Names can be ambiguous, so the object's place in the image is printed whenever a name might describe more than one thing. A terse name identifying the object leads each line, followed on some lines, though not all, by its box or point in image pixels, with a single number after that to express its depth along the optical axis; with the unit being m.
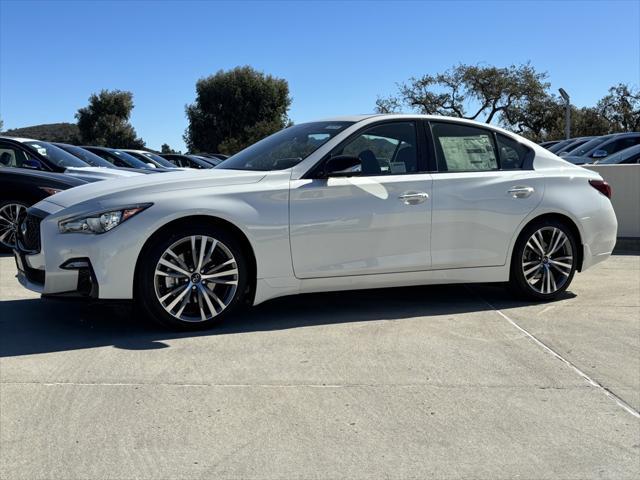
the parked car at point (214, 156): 32.12
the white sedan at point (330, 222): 4.56
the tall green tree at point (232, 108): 50.03
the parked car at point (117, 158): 14.70
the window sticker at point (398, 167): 5.34
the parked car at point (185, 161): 23.72
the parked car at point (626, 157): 13.06
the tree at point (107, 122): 54.78
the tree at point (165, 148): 58.70
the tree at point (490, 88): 42.03
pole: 31.40
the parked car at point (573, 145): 19.65
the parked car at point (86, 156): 11.20
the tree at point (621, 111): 45.35
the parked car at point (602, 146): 15.80
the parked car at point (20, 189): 7.87
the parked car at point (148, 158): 17.27
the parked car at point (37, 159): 9.03
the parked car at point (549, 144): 24.34
